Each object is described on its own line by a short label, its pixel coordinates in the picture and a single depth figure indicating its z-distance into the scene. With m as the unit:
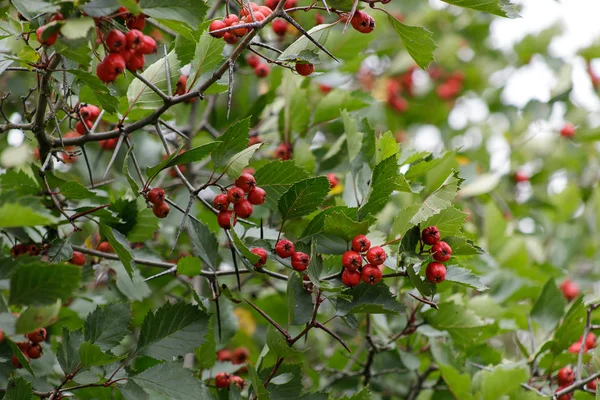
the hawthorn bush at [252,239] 1.11
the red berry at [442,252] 1.12
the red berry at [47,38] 1.06
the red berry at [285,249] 1.14
